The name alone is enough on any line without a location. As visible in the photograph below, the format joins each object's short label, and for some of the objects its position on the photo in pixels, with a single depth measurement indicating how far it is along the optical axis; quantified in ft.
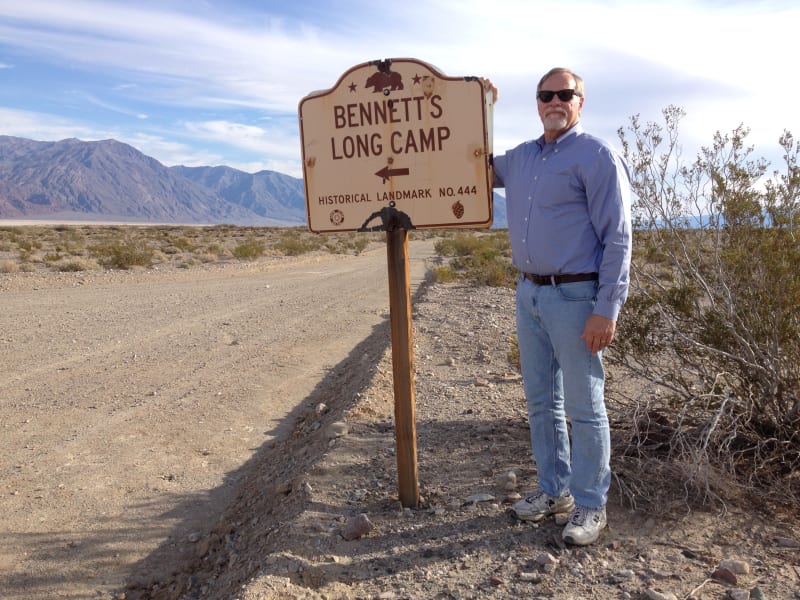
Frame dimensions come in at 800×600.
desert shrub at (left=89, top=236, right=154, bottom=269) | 61.11
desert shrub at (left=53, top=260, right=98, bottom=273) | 57.36
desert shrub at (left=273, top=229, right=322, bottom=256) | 87.71
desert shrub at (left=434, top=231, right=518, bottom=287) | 46.32
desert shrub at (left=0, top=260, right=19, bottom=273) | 55.06
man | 9.40
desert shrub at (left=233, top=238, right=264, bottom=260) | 76.79
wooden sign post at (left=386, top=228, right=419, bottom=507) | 11.38
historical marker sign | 10.53
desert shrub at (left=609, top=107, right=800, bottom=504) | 11.94
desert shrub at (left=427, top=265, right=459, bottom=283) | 50.52
